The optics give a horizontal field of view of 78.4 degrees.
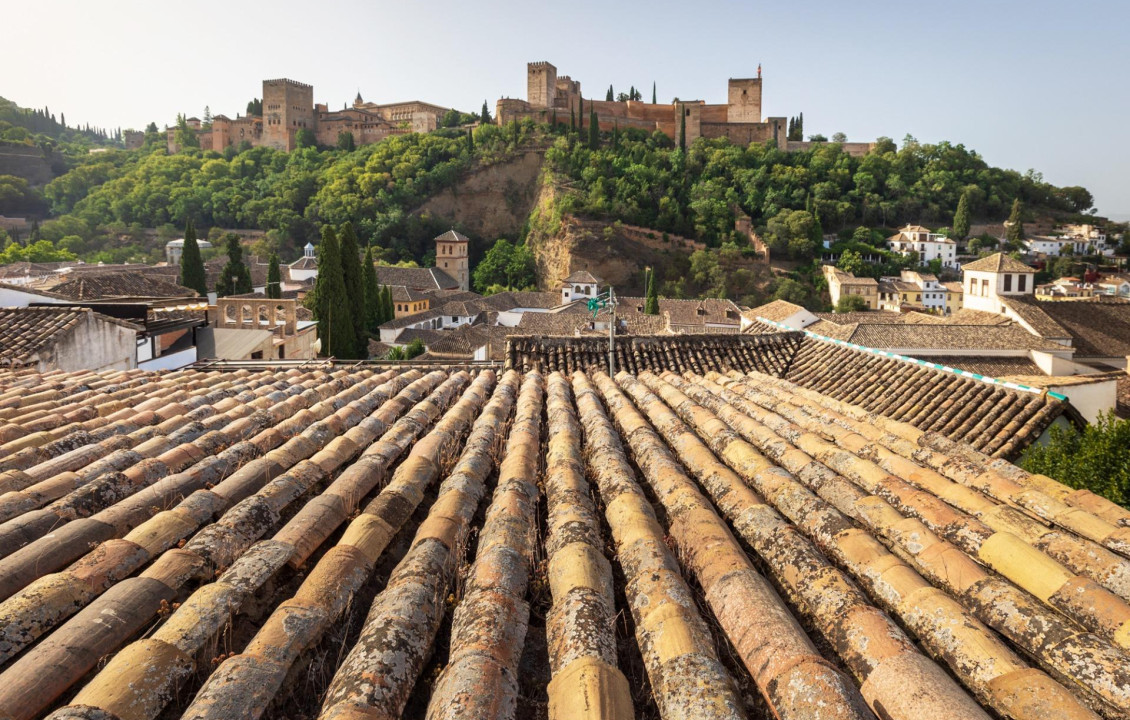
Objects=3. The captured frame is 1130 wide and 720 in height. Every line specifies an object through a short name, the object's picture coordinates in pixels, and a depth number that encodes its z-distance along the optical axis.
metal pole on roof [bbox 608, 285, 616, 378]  9.29
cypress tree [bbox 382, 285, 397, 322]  44.00
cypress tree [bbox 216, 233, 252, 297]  40.53
